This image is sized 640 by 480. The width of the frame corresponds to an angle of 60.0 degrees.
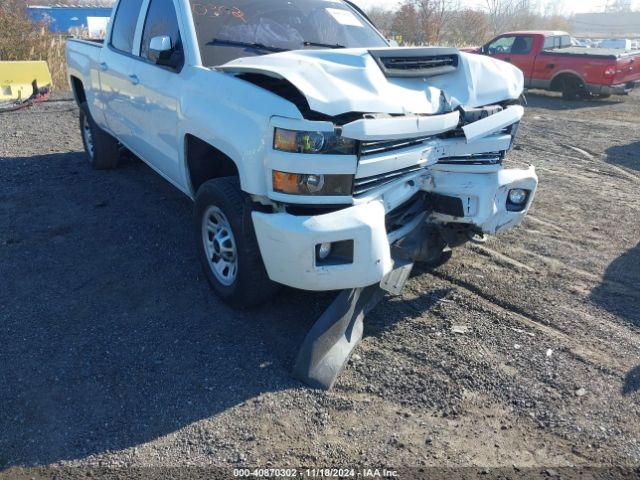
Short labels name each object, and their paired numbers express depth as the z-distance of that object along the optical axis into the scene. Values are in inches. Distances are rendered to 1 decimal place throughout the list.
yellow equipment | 442.9
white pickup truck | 117.8
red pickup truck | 522.9
